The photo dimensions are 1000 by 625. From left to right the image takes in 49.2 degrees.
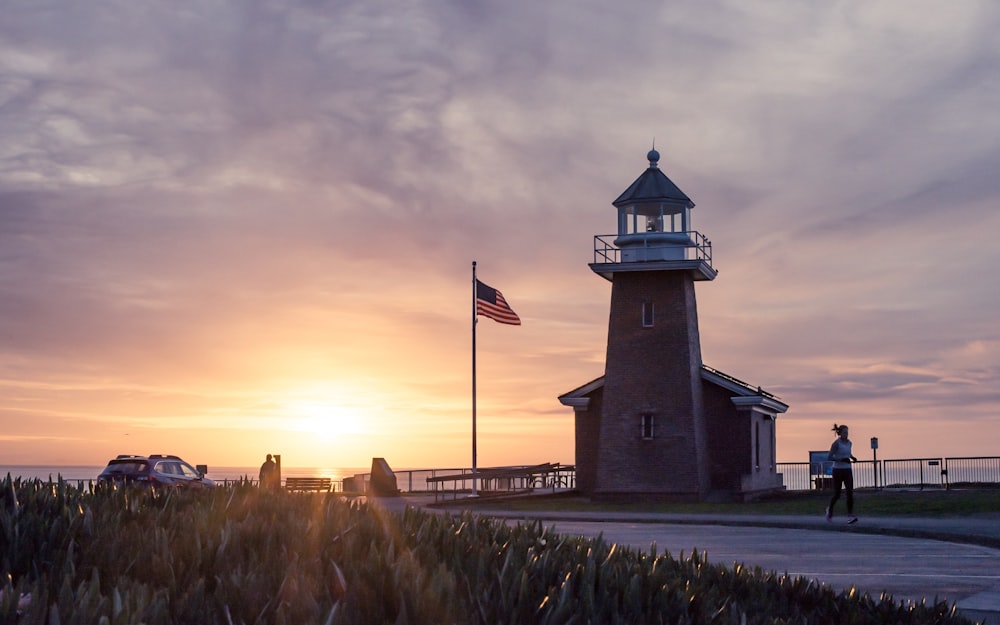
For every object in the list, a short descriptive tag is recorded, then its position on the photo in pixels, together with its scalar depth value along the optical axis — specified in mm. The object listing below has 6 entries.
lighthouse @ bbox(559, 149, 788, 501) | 41938
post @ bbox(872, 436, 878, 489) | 49562
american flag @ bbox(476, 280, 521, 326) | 43094
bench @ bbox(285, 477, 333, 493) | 42344
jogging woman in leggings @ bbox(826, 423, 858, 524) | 26609
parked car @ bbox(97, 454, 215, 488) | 32844
